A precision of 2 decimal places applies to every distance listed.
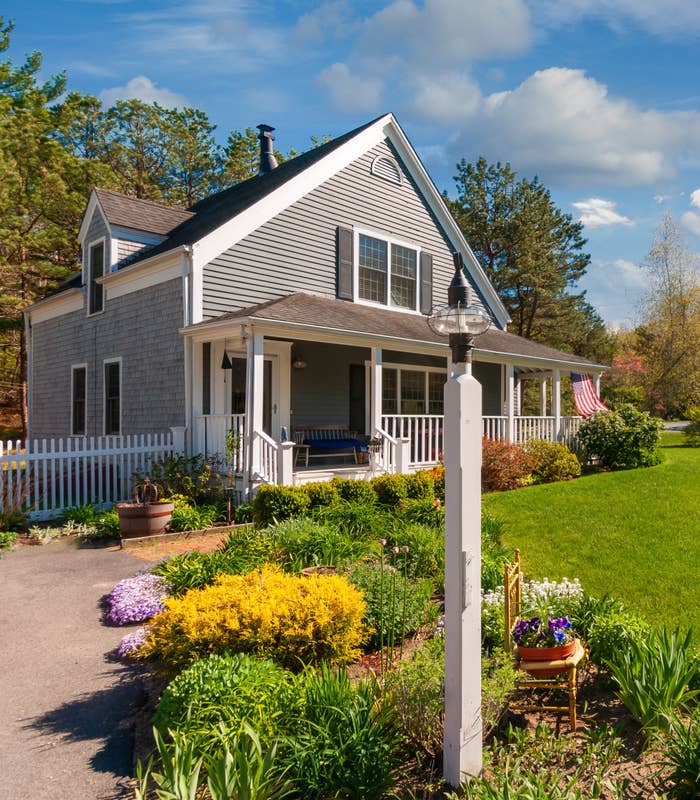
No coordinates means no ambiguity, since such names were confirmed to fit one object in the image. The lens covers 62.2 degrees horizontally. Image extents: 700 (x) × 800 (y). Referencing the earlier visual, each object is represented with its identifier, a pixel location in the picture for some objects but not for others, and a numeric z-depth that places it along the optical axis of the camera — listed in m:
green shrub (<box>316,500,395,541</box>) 7.08
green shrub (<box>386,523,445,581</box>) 5.66
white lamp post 2.74
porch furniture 12.48
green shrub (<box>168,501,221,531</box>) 8.73
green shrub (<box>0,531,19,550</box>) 8.22
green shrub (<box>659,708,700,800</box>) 2.60
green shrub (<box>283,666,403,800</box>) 2.63
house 11.02
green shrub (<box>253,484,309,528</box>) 8.32
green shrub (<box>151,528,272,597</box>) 5.30
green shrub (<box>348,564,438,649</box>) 4.34
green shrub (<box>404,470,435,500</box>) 9.73
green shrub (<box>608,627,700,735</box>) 3.06
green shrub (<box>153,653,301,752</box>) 2.89
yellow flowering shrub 3.72
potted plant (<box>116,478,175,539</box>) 8.28
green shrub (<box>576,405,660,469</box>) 13.36
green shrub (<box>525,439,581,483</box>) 12.62
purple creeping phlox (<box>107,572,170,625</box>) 5.17
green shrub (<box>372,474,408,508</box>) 9.40
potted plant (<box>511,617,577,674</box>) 3.28
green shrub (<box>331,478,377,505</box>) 9.13
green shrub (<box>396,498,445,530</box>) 7.55
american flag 16.50
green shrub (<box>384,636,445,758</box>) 3.04
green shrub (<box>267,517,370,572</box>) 5.78
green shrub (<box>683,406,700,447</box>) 19.94
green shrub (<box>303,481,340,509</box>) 8.72
